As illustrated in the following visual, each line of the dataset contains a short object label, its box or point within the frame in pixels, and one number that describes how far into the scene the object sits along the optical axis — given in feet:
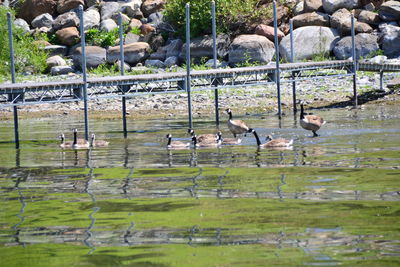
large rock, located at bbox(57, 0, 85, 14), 232.12
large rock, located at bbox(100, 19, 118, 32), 217.36
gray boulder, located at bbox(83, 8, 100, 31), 223.14
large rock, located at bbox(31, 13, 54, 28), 224.94
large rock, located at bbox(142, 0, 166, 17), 224.74
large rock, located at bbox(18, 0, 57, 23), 233.55
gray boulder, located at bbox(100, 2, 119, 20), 228.84
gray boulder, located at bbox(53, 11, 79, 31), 220.02
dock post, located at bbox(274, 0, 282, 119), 137.12
